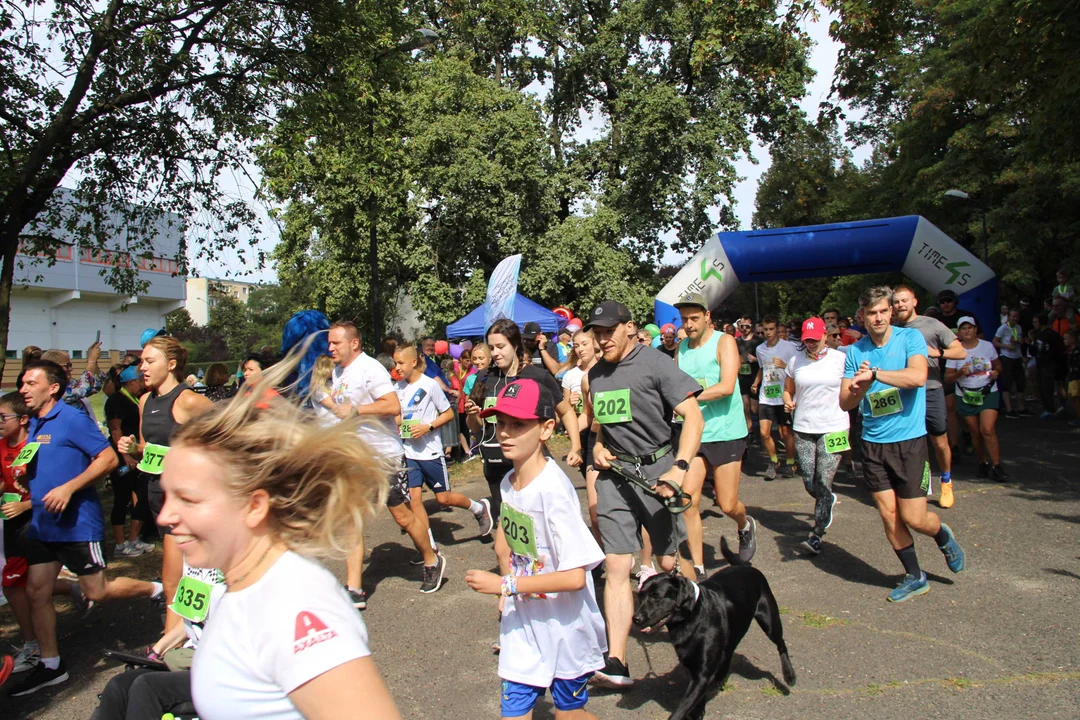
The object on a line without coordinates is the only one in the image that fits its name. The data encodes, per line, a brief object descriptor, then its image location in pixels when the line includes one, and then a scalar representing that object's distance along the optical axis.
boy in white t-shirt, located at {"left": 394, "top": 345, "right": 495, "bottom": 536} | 6.76
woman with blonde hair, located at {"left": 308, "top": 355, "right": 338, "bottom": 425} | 5.17
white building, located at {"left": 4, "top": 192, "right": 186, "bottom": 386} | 45.66
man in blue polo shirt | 4.66
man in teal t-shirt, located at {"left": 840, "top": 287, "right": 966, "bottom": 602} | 5.20
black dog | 3.62
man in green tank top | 5.71
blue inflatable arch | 12.53
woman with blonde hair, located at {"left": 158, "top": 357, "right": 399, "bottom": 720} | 1.35
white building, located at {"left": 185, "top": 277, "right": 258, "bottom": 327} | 94.81
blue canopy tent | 17.45
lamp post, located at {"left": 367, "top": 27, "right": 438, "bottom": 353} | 11.16
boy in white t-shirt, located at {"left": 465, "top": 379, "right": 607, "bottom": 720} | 2.89
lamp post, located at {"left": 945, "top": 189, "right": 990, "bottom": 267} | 20.50
